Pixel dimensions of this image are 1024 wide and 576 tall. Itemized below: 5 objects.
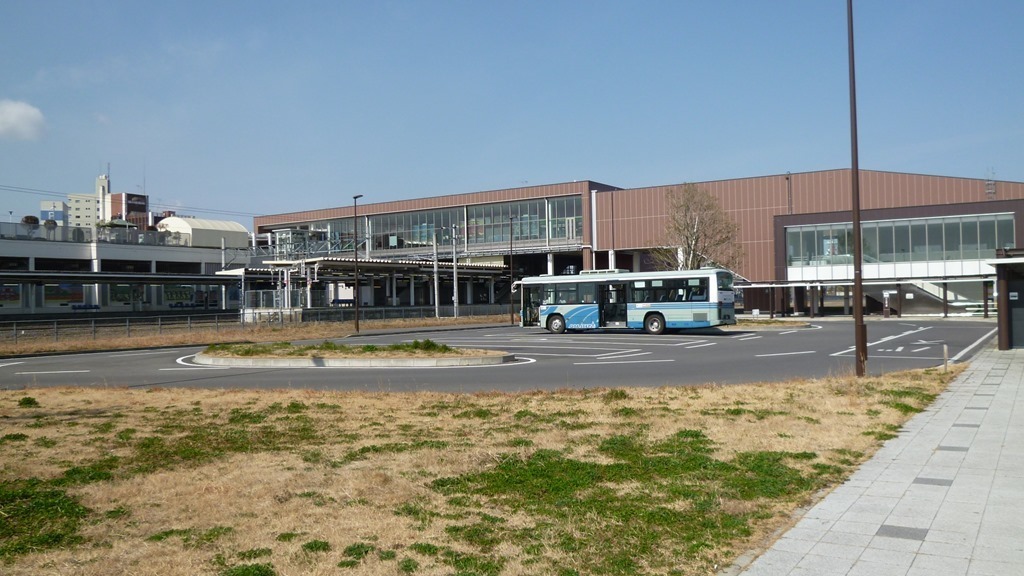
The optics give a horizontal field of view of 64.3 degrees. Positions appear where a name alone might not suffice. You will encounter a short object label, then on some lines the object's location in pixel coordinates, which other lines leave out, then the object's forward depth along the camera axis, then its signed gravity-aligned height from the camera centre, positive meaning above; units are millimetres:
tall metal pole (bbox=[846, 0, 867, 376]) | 17703 +1319
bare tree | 56719 +4115
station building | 59812 +4916
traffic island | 24422 -1868
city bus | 37094 -442
